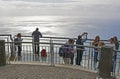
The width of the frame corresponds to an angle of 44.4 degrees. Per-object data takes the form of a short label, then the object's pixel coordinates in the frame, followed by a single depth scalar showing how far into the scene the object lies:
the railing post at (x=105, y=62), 6.31
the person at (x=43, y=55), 7.80
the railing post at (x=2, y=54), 7.43
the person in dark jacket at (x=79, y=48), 7.18
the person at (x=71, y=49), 7.20
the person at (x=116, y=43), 7.73
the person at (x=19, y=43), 7.82
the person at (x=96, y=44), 6.79
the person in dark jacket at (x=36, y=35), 8.88
